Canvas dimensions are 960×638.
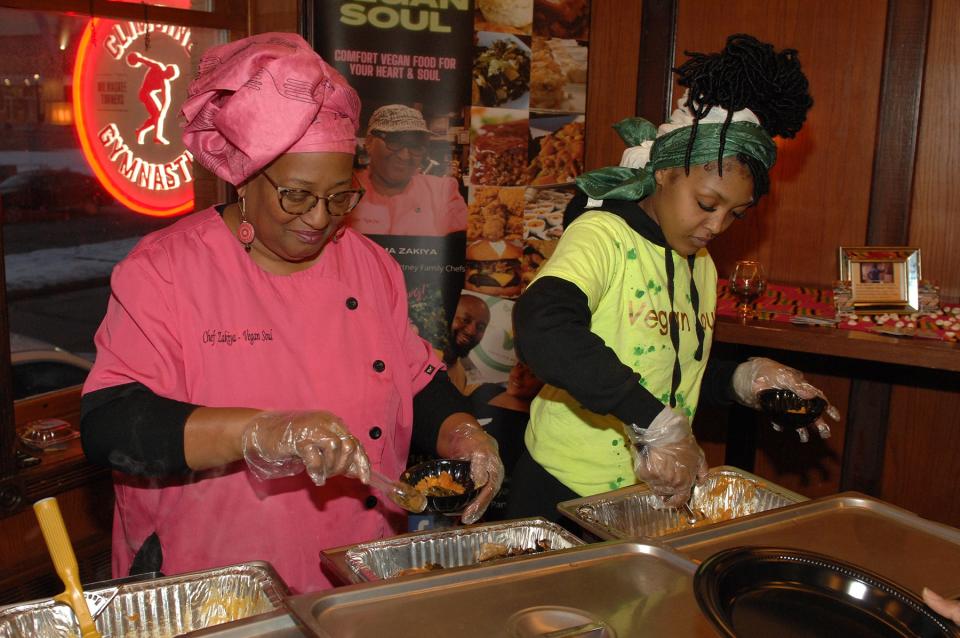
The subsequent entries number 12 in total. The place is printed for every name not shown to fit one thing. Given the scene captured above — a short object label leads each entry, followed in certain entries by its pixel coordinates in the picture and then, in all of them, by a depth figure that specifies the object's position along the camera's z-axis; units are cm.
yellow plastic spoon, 110
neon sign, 263
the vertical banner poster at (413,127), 287
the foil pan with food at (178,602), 122
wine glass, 309
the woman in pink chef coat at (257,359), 138
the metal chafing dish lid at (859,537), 135
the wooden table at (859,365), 265
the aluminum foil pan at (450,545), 140
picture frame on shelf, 306
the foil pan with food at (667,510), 160
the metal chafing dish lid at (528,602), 106
